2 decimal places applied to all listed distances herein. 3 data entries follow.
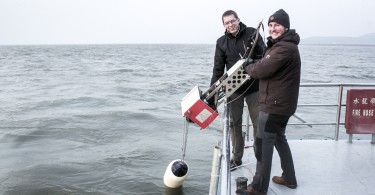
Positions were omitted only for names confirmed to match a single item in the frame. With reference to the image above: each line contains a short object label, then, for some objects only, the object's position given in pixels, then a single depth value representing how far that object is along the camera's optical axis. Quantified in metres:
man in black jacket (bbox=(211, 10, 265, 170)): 4.28
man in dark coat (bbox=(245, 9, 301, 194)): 3.40
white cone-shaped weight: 6.03
